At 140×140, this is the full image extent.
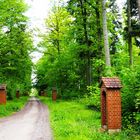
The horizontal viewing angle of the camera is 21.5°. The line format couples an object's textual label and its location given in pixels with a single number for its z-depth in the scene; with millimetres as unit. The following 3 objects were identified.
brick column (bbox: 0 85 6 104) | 38922
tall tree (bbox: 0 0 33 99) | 39594
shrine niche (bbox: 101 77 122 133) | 16266
